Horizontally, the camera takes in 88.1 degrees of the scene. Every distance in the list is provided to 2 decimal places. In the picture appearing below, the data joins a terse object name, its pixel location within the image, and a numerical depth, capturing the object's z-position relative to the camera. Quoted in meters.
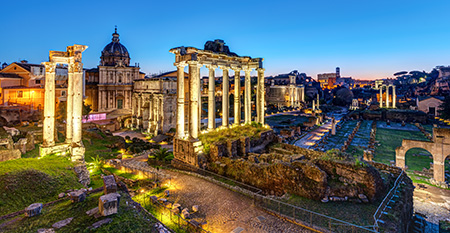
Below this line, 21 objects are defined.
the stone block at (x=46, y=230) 6.35
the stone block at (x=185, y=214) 9.90
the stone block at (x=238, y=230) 9.02
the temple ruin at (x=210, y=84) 16.88
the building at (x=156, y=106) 36.66
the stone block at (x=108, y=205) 7.05
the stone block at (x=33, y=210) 7.49
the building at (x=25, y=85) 34.62
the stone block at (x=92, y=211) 7.29
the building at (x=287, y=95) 92.59
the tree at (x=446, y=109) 50.01
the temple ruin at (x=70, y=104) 14.30
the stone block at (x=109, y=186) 8.41
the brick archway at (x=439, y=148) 17.57
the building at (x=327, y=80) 151.62
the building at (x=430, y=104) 60.38
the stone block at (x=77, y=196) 8.41
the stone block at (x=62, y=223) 6.75
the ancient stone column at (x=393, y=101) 72.15
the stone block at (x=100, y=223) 6.53
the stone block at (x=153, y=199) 11.11
